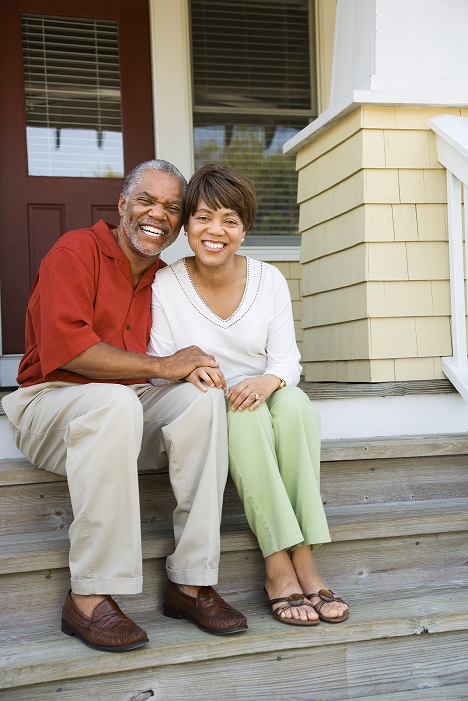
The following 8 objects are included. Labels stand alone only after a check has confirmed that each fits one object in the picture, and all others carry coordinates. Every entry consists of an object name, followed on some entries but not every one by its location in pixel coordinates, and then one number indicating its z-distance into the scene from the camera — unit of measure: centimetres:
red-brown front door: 407
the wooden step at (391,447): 256
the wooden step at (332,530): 204
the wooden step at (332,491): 231
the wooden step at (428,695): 195
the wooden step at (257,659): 178
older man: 188
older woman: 206
